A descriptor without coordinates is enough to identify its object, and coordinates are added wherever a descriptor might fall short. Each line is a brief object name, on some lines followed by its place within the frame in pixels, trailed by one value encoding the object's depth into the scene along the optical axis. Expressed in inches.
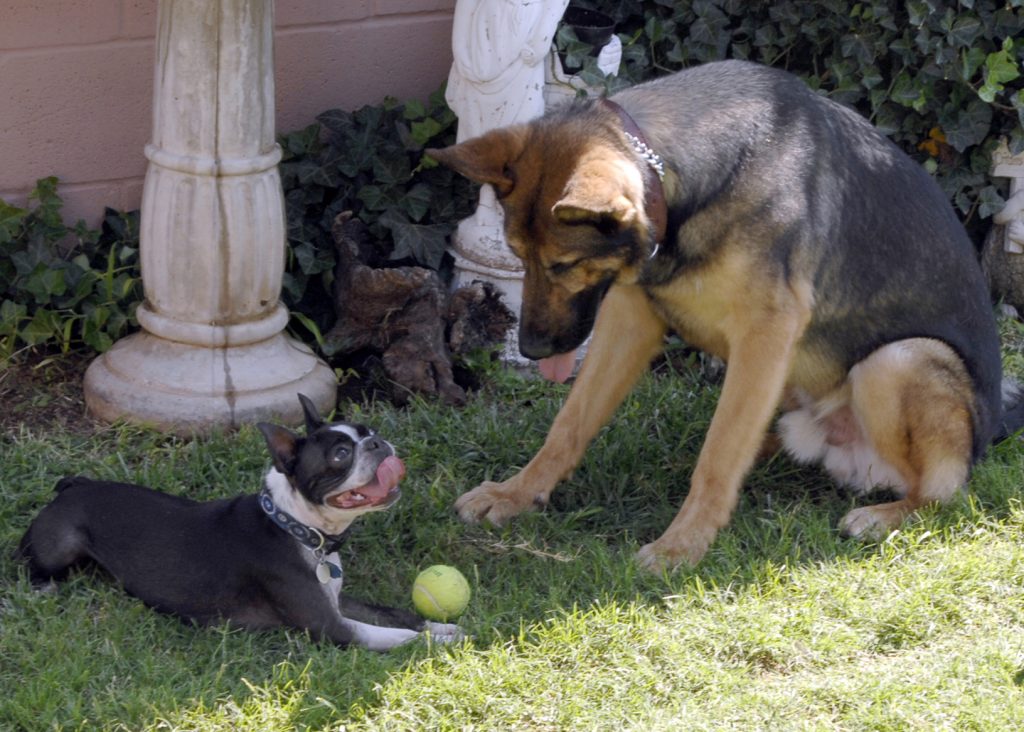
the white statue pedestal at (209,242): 178.5
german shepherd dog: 145.9
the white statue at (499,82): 197.0
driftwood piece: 201.8
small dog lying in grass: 138.6
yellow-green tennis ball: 144.6
